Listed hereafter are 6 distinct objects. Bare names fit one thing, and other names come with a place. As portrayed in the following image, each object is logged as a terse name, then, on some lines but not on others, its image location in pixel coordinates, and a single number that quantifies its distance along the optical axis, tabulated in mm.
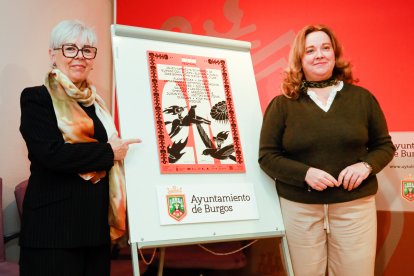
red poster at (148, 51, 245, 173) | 1897
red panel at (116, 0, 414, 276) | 2471
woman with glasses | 1455
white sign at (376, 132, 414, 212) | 2471
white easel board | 1743
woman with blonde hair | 1799
